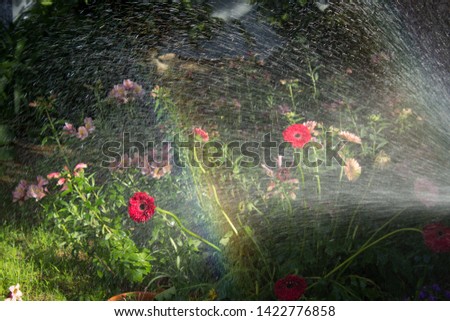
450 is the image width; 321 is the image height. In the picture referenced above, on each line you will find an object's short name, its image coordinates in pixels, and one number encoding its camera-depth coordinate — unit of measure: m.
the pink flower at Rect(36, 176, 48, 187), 2.86
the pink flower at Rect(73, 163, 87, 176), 2.73
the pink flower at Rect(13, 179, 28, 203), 2.90
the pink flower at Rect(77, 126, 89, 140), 3.00
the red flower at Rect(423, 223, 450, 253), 2.54
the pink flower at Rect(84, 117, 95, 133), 3.01
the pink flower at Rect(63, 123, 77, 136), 2.95
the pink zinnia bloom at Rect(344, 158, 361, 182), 2.57
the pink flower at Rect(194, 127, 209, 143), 2.66
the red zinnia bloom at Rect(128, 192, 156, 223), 2.53
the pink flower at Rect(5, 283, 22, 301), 2.66
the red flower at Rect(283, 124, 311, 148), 2.64
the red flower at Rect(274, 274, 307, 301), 2.46
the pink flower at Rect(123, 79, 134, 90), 3.09
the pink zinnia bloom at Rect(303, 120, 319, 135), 2.72
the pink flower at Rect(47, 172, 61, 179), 2.68
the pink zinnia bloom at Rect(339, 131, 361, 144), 2.61
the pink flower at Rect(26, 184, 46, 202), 2.85
